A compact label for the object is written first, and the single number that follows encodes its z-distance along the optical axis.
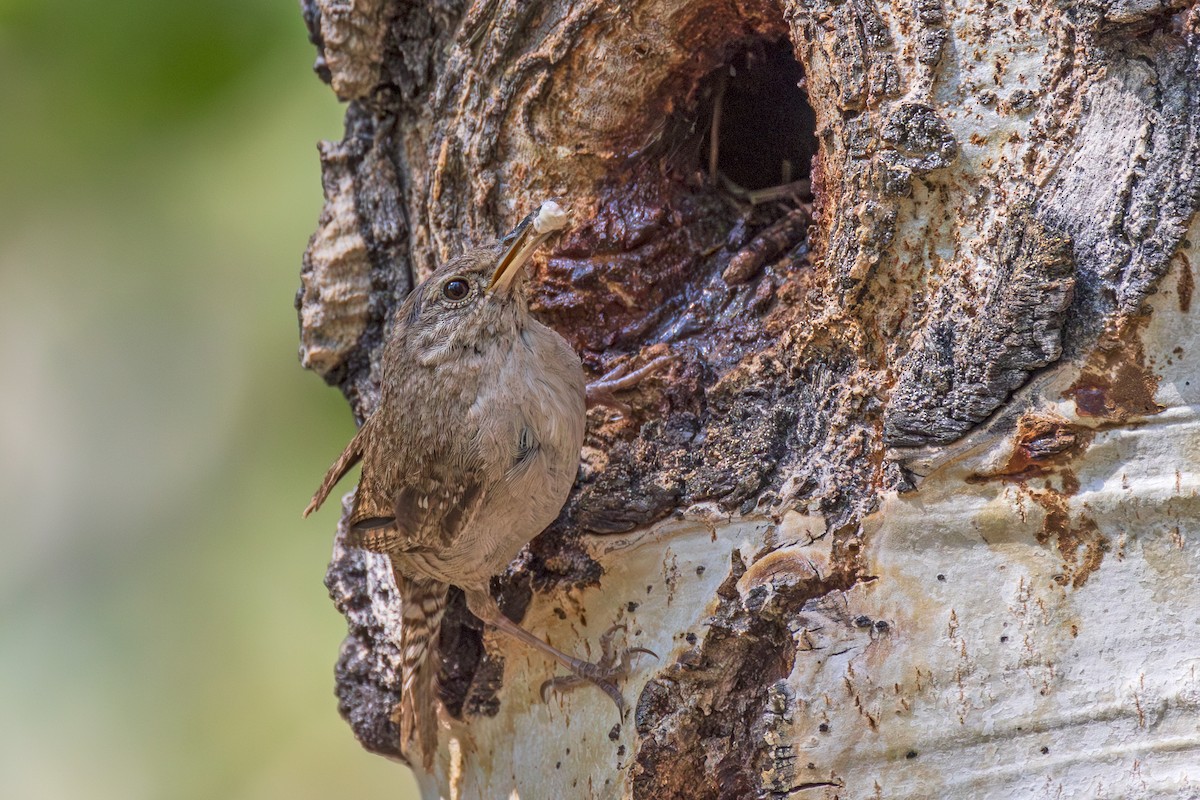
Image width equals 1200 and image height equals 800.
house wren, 3.40
